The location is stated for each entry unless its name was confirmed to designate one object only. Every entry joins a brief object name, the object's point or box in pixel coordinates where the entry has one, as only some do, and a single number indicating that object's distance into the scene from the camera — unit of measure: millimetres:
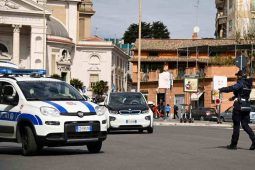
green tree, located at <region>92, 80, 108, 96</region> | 91856
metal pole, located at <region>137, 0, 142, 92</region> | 52512
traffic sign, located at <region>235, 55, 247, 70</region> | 36678
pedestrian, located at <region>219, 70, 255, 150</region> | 16859
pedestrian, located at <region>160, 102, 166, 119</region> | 68150
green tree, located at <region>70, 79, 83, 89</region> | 84688
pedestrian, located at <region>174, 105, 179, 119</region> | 69750
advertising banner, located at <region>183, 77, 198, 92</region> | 49594
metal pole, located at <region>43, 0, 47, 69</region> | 88625
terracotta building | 72938
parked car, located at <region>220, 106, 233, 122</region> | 58019
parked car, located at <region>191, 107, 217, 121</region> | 61688
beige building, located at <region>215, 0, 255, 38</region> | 88750
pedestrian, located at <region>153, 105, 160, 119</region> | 64269
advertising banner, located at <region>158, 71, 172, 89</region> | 51406
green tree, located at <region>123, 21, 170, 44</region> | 127000
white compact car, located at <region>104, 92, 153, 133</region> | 26938
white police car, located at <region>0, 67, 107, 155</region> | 14914
